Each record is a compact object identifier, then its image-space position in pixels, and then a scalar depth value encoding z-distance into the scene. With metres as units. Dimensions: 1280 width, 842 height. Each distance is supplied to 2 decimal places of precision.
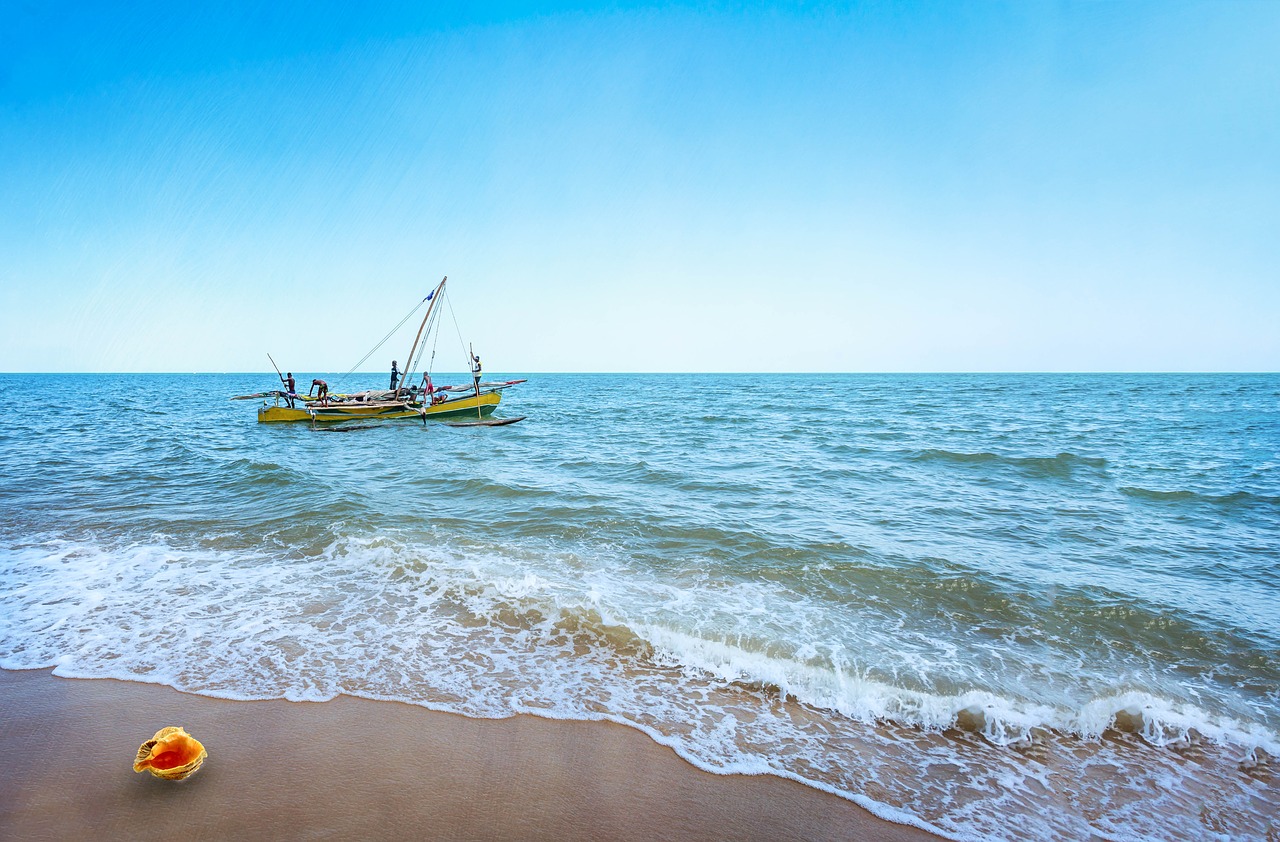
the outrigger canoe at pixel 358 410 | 30.97
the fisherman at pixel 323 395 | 30.95
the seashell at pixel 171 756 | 3.80
